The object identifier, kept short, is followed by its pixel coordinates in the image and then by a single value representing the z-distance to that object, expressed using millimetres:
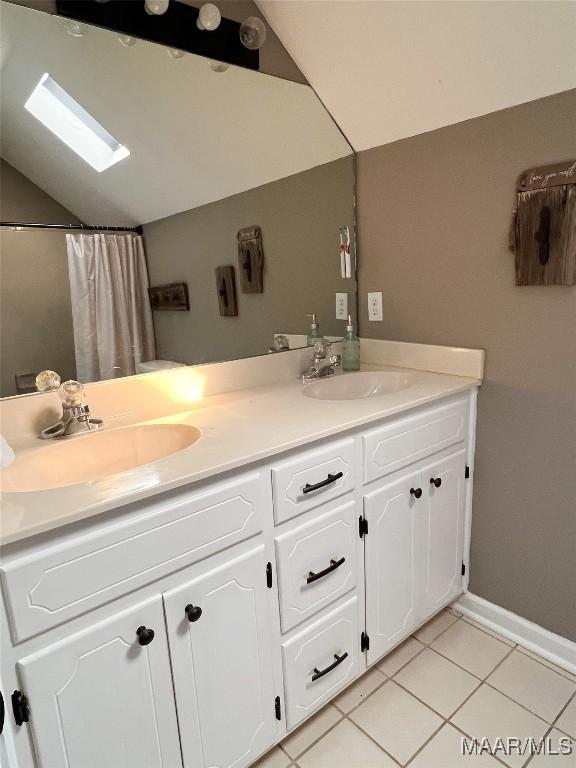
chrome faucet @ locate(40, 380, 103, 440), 1213
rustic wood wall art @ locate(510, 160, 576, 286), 1337
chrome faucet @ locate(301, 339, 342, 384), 1802
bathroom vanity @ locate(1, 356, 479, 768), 839
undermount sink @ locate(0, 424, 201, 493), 1084
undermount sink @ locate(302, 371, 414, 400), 1737
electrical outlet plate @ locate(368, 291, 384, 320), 1912
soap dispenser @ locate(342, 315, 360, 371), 1896
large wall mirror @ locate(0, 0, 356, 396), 1188
